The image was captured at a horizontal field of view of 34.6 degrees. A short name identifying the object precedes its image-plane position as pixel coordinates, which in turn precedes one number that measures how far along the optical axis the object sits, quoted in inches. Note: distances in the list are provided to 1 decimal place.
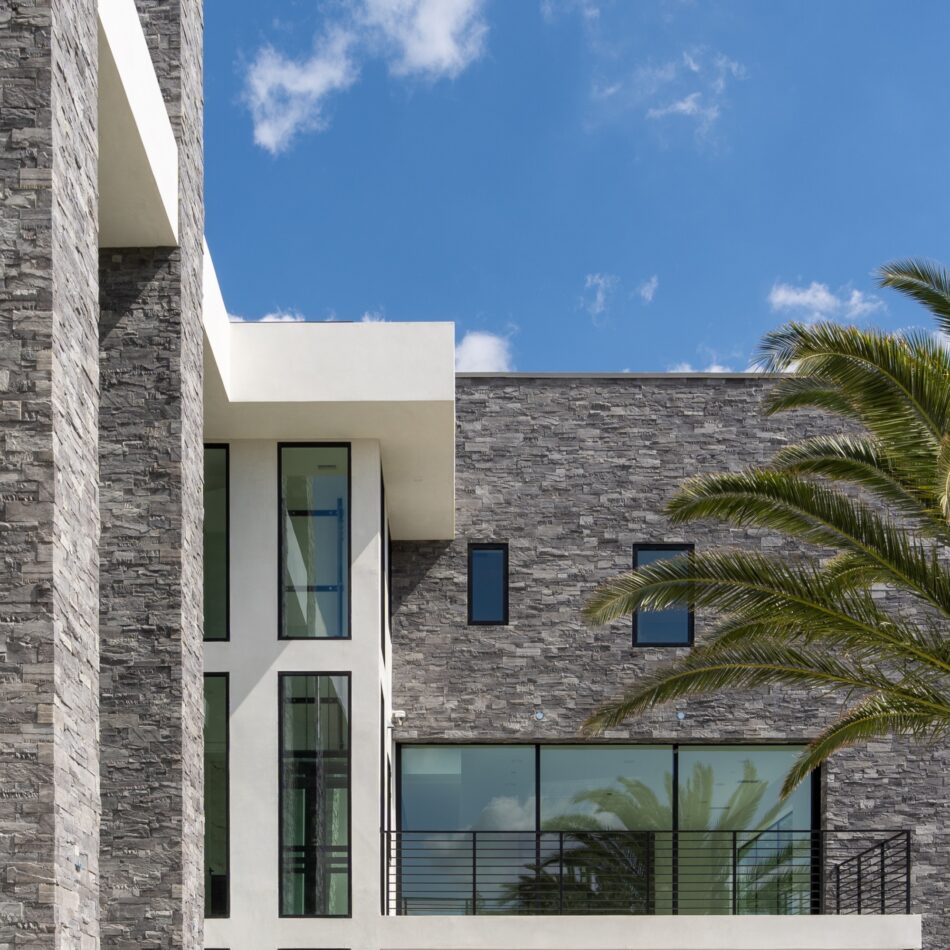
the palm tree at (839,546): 447.2
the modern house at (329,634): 259.8
